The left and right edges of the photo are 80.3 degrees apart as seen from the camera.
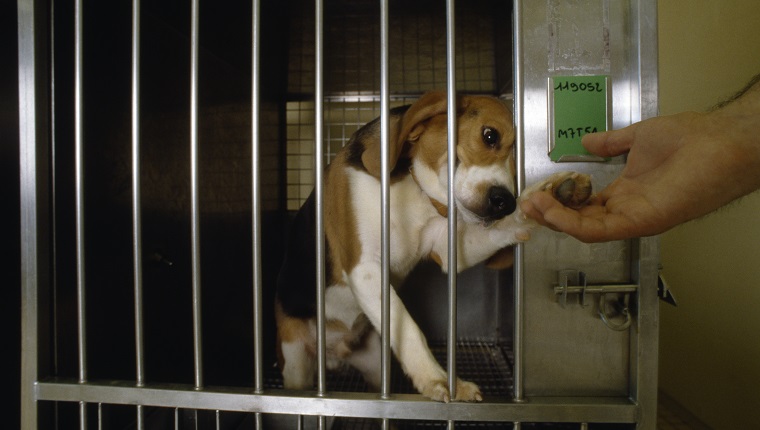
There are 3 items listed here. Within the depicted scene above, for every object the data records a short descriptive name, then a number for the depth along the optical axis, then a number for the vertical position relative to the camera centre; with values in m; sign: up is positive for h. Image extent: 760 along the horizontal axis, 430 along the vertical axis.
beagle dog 0.92 -0.01
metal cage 0.81 -0.06
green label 0.80 +0.18
